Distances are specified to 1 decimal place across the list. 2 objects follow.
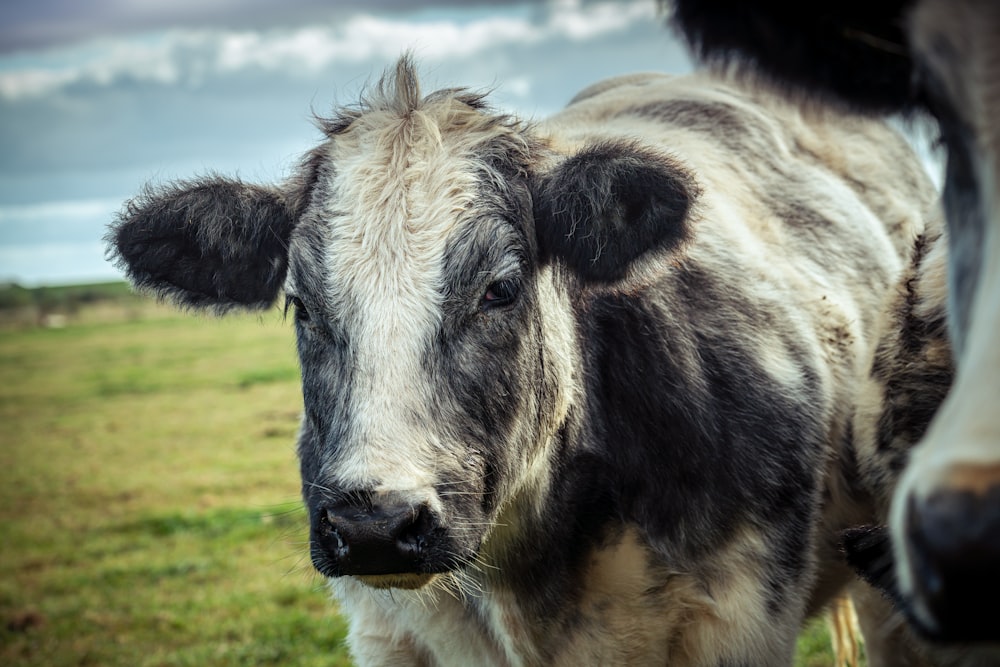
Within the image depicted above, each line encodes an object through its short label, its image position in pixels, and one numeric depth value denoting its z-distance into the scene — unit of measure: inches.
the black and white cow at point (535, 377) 78.4
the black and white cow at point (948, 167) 57.3
